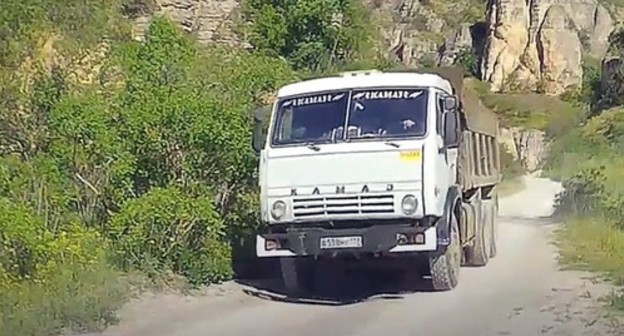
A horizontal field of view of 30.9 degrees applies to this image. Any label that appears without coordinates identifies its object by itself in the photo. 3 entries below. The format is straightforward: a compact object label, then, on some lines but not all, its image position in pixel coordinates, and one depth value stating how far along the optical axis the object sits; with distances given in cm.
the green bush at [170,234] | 1459
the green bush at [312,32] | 3019
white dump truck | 1330
